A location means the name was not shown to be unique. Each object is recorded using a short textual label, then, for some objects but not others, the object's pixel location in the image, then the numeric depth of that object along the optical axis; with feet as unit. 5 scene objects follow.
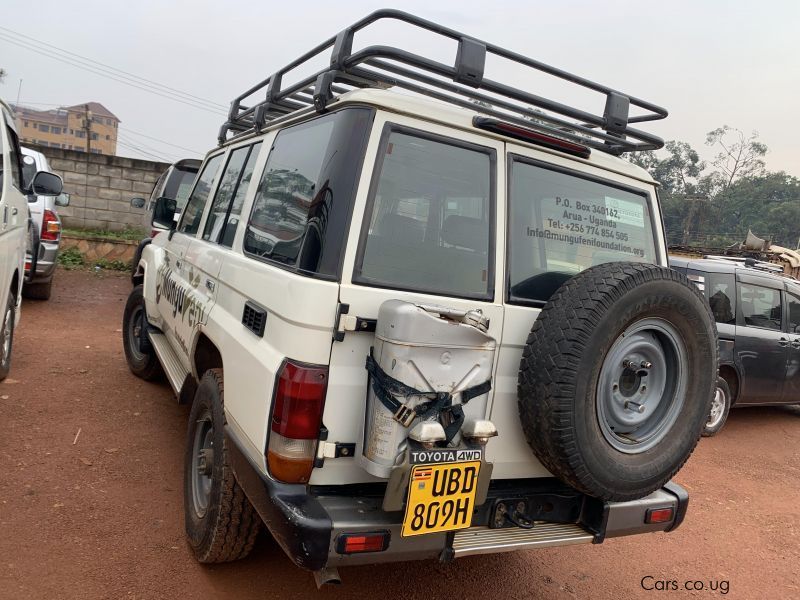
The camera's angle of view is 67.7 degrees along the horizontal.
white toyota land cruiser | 6.31
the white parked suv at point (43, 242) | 23.71
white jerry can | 6.13
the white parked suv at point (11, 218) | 13.10
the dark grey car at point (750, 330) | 19.12
